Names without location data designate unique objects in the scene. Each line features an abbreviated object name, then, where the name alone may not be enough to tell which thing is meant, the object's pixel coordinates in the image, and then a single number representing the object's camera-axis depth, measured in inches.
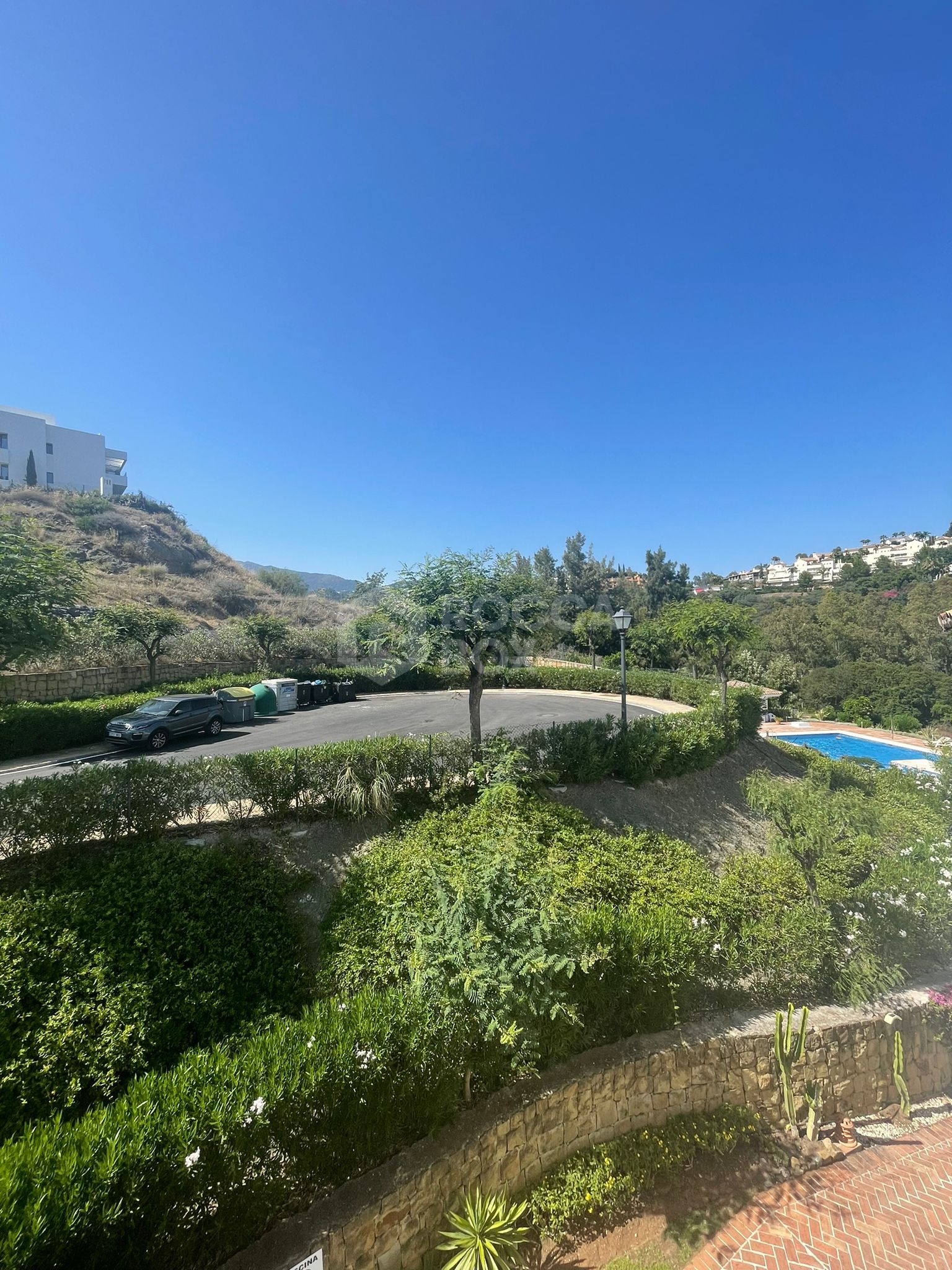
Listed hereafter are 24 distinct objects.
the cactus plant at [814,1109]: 187.2
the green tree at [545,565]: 1729.8
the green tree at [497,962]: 133.3
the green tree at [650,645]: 1104.2
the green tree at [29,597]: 340.8
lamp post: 436.1
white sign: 96.9
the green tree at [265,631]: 833.5
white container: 684.7
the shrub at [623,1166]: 147.8
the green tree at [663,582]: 1854.1
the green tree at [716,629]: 575.2
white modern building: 2135.8
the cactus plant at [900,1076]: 201.8
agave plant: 122.9
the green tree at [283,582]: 1839.3
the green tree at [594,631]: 1138.7
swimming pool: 735.7
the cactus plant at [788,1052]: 183.0
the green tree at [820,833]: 223.6
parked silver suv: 451.2
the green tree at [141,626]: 635.5
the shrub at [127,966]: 141.3
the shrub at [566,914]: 159.3
